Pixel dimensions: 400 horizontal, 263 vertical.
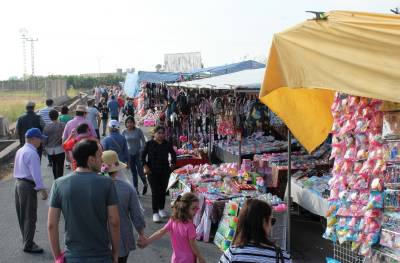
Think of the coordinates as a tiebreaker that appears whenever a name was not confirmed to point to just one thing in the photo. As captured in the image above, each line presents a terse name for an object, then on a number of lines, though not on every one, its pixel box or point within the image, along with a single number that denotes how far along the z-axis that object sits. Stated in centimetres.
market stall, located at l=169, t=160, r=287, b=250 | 707
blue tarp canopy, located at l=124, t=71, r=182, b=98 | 1848
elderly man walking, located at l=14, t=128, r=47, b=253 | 670
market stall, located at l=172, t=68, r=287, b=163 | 1078
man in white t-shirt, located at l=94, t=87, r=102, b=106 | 2966
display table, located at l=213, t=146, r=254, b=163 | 1070
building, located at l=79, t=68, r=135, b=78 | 12936
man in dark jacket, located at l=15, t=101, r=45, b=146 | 1149
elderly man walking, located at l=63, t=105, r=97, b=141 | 1015
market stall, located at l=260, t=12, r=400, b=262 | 378
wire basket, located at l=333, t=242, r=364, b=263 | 502
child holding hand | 493
